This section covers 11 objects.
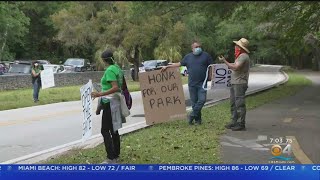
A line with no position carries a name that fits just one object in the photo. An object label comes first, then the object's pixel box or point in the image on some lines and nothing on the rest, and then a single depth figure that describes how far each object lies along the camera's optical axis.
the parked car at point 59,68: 41.79
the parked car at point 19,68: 35.34
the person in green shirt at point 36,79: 20.19
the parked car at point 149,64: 36.12
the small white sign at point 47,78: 22.56
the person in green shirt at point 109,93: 7.33
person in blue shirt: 10.69
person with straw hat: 9.93
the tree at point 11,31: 44.97
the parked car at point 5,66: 39.37
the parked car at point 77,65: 43.81
